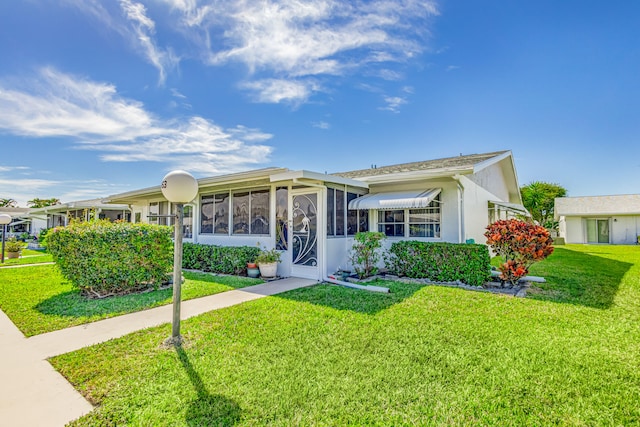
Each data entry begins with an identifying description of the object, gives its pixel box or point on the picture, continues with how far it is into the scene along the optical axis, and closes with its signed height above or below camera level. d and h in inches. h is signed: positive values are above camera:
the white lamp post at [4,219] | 623.1 +17.2
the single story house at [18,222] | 1696.6 +31.5
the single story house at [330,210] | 413.1 +26.6
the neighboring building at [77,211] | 991.6 +63.1
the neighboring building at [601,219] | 1179.3 +29.2
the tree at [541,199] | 1236.5 +120.4
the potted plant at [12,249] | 712.4 -52.2
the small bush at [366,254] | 408.5 -38.7
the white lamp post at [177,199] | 201.0 +19.4
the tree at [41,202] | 2409.8 +209.1
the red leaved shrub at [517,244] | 348.2 -22.0
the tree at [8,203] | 2605.8 +222.1
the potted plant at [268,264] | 428.5 -54.0
